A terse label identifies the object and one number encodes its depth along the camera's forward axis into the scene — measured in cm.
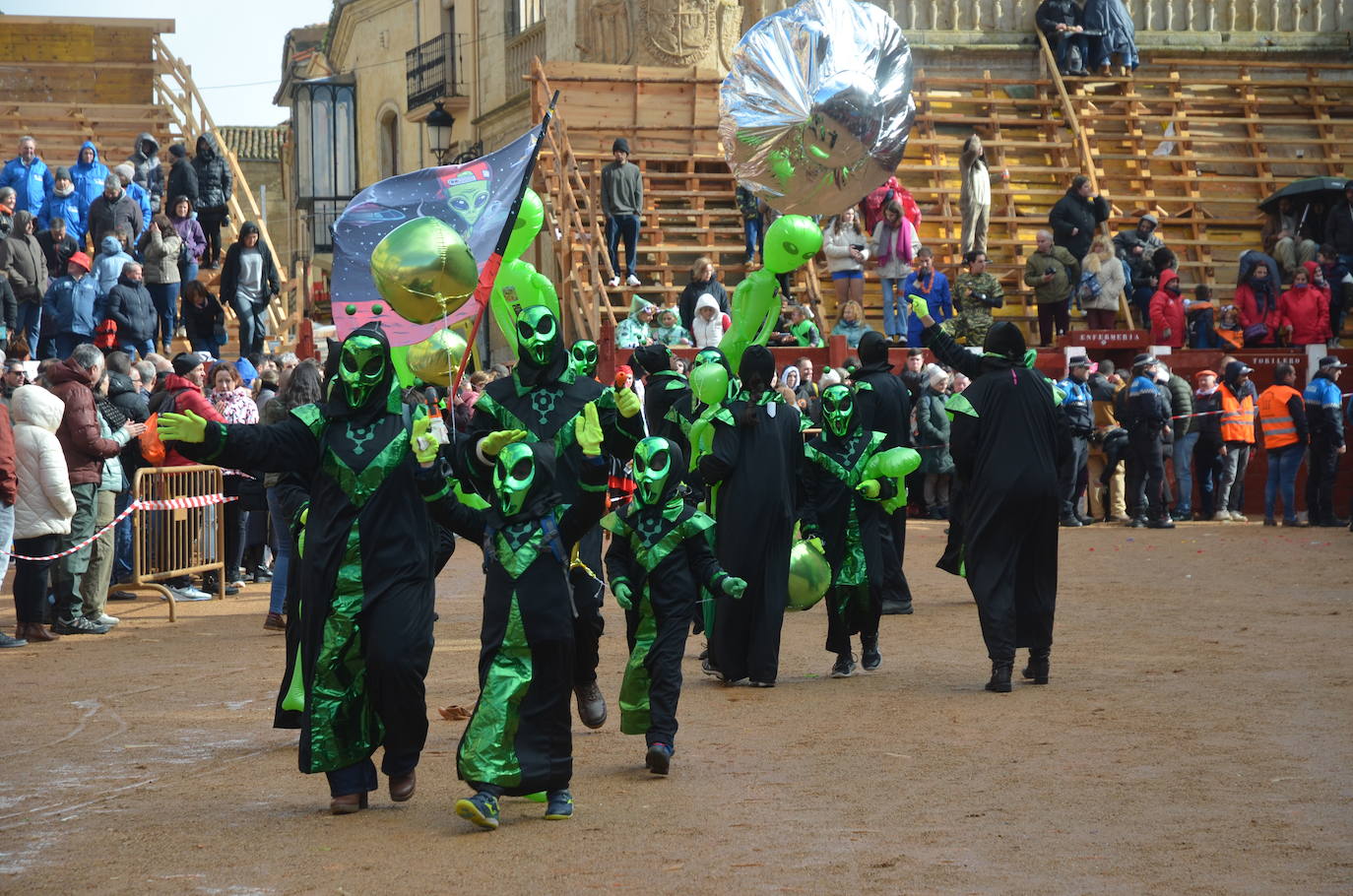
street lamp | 3938
